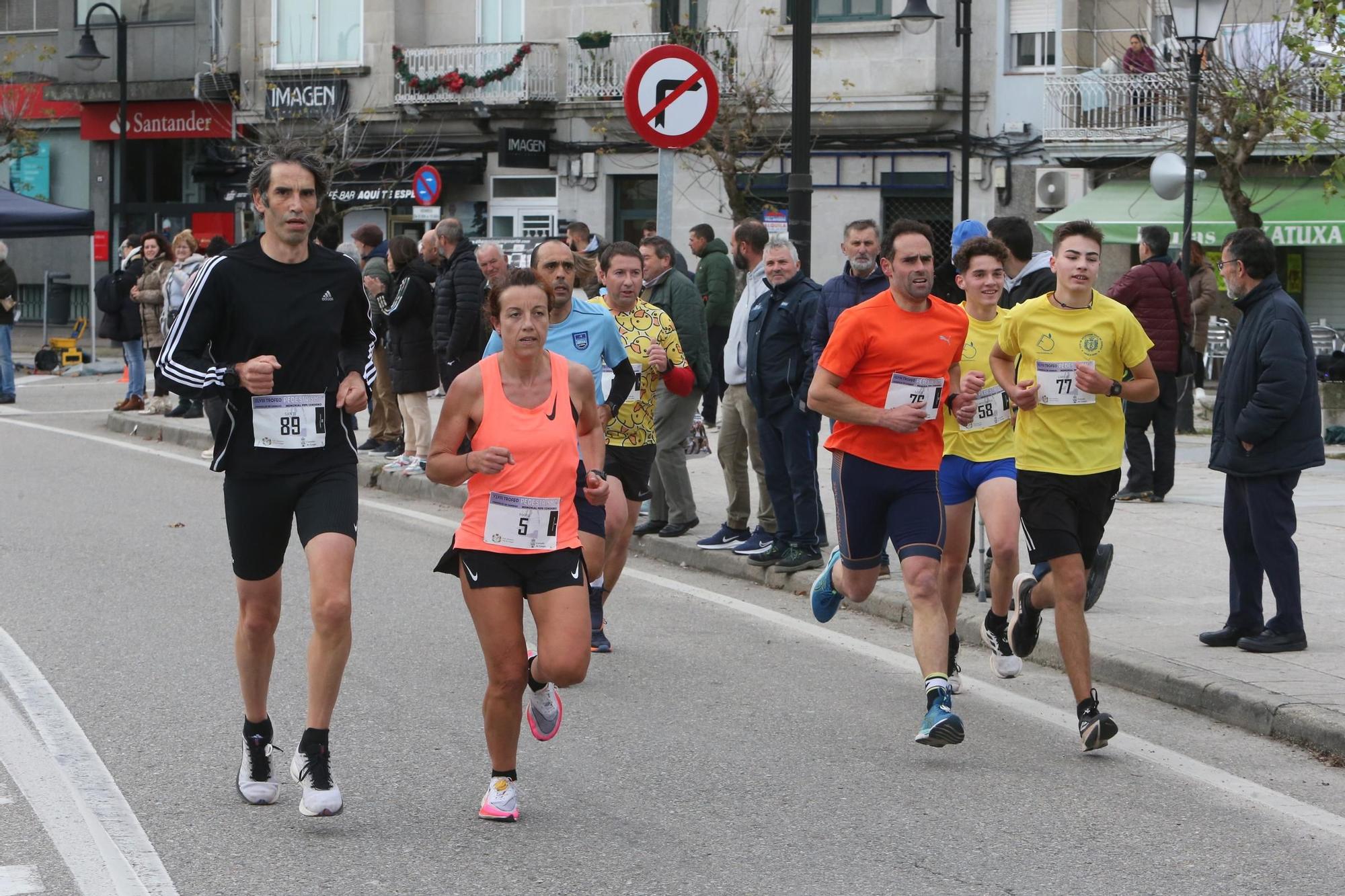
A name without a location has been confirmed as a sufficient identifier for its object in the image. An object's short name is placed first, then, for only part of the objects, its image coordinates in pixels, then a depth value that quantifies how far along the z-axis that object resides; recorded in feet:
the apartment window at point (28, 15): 134.62
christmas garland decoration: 109.70
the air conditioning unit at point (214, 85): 121.49
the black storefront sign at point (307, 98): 117.50
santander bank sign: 125.29
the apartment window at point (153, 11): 126.11
